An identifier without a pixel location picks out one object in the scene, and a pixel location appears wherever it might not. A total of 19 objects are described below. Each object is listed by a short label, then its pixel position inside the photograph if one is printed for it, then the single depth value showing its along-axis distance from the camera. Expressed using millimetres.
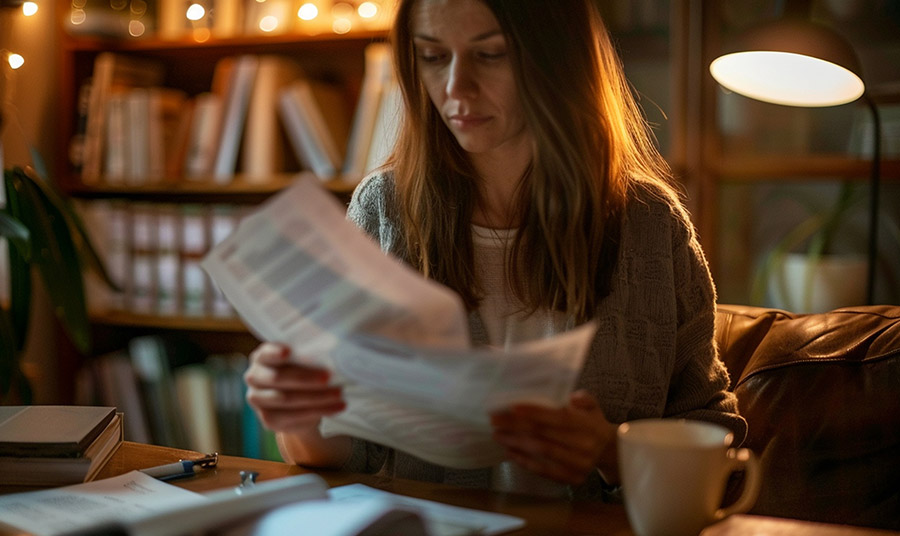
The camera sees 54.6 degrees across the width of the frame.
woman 1114
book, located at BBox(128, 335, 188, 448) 2518
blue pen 898
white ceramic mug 656
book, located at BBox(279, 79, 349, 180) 2311
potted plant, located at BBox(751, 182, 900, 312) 1895
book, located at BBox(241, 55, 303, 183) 2334
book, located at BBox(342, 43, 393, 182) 2217
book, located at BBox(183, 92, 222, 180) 2416
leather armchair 1104
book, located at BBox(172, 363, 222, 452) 2465
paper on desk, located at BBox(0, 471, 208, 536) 746
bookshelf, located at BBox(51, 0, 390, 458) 2430
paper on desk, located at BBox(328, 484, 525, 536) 732
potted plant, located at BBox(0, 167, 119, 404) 1862
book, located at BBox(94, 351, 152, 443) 2518
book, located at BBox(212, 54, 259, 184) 2365
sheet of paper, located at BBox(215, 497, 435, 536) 620
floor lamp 1577
